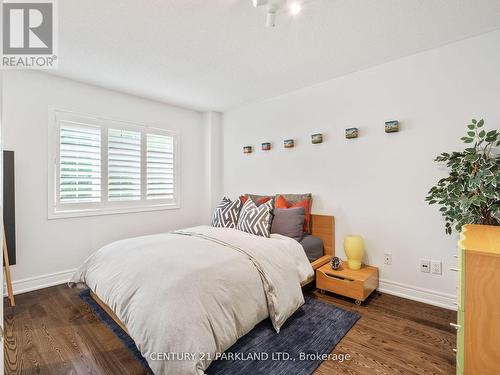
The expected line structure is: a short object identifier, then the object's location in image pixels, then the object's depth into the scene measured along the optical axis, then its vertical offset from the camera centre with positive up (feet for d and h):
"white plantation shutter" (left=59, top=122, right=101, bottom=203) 9.87 +0.95
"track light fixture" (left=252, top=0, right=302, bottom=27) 5.66 +4.07
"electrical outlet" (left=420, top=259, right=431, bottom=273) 8.03 -2.47
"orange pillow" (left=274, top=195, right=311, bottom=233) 10.18 -0.74
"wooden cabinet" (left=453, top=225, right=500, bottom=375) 3.37 -1.64
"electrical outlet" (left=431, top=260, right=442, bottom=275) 7.84 -2.46
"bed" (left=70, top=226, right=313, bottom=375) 4.85 -2.37
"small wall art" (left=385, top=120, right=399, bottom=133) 8.43 +1.98
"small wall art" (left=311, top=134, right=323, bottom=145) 10.27 +1.94
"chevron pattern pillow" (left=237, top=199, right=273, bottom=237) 9.11 -1.19
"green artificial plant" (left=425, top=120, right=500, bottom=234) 6.03 +0.06
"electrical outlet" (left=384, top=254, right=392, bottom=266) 8.73 -2.48
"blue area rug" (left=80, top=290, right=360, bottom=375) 5.42 -3.74
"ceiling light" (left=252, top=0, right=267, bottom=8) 5.65 +4.07
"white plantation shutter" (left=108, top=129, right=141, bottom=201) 11.09 +0.98
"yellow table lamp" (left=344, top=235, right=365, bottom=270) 8.66 -2.13
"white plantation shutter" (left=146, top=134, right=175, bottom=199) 12.40 +1.00
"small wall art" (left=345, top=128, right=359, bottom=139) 9.30 +1.95
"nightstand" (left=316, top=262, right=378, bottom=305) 7.98 -3.04
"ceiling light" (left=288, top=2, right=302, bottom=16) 5.84 +4.14
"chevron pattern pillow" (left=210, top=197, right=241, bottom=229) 10.39 -1.15
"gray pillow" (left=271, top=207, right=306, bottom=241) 9.45 -1.31
